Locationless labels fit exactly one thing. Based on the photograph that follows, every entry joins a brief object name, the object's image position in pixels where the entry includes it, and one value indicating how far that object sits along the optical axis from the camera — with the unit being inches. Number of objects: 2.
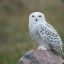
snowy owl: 417.6
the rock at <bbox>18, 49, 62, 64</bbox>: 420.6
